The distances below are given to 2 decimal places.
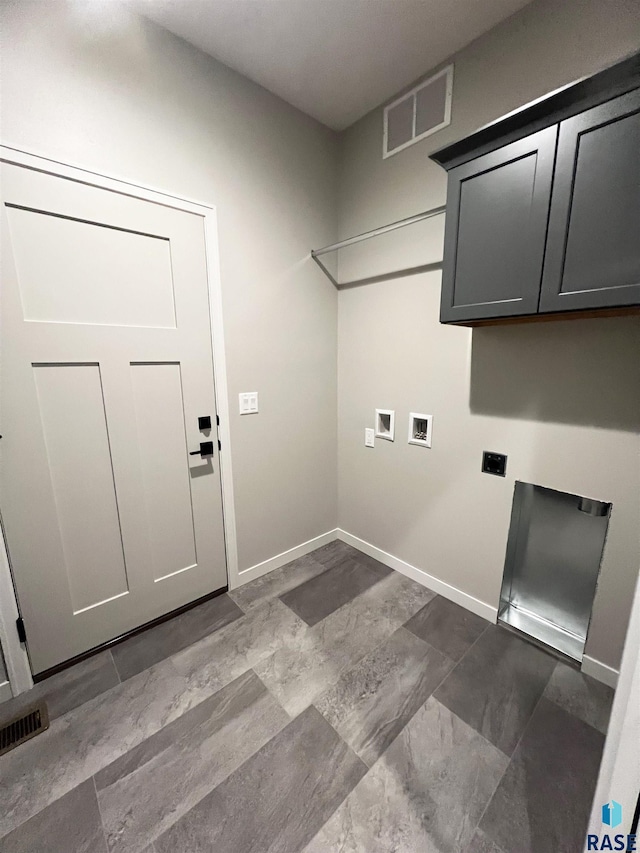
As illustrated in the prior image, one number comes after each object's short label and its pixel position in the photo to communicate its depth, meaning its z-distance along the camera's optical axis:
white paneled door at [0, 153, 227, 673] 1.36
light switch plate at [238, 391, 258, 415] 2.03
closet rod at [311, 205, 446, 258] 1.61
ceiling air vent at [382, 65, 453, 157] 1.71
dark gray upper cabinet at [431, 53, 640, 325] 1.06
